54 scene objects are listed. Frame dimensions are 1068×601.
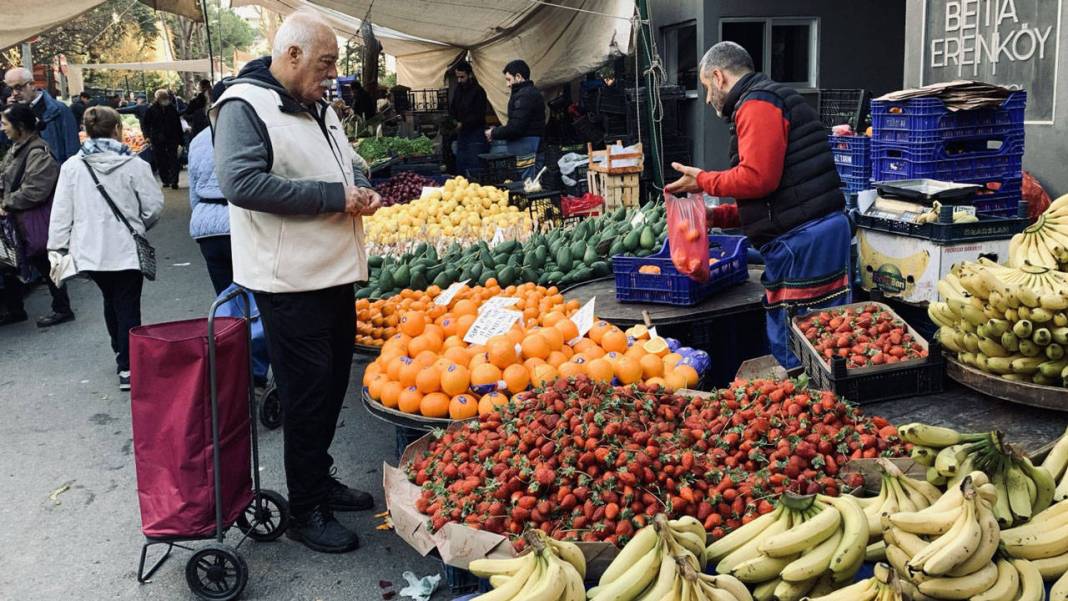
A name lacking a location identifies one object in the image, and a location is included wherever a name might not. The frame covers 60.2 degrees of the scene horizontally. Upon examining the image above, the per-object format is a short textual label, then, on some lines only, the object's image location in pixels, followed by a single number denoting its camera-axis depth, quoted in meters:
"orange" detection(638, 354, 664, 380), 4.36
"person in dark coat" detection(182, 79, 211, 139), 18.80
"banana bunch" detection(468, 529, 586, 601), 2.43
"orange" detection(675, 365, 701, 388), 4.34
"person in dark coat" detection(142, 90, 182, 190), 21.53
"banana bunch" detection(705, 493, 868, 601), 2.47
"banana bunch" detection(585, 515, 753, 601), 2.29
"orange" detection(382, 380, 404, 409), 4.33
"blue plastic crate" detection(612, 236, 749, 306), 5.27
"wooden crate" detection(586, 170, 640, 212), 9.72
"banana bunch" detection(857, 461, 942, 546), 2.69
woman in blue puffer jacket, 6.38
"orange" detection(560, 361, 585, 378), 4.21
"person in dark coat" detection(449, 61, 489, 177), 13.03
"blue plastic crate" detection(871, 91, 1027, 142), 5.66
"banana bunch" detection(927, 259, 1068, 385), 3.42
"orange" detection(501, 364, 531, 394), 4.25
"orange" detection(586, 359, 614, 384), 4.21
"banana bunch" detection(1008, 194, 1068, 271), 3.82
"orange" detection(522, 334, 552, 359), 4.42
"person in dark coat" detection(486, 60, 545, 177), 10.87
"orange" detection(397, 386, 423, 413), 4.23
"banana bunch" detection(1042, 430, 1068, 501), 2.88
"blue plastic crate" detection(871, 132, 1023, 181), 5.70
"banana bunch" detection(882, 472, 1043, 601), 2.28
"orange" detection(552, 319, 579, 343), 4.63
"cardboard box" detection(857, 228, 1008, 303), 4.93
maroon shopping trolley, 3.77
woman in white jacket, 6.94
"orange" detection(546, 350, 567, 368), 4.38
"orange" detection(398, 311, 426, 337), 5.03
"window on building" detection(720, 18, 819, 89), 12.64
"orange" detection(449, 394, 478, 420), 4.12
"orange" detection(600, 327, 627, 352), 4.53
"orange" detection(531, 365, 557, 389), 4.20
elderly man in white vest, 3.87
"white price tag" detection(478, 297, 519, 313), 5.03
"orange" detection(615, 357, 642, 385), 4.27
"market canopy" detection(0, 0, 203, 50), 11.30
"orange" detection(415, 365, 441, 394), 4.25
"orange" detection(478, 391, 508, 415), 4.10
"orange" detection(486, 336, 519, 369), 4.39
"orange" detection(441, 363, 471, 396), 4.22
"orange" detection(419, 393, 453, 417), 4.17
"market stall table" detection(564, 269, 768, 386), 5.19
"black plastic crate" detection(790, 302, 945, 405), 3.79
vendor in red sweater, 4.76
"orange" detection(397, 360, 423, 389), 4.37
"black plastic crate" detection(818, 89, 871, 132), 8.41
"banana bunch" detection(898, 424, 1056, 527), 2.56
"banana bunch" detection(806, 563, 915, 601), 2.13
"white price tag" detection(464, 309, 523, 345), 4.70
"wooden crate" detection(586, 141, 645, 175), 9.59
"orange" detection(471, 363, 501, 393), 4.26
